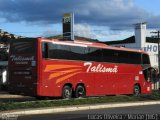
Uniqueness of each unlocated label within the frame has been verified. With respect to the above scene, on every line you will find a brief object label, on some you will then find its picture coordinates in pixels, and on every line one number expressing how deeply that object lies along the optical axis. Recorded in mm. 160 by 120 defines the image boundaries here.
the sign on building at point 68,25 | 48912
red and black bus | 25688
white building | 62750
